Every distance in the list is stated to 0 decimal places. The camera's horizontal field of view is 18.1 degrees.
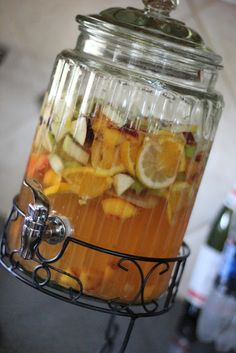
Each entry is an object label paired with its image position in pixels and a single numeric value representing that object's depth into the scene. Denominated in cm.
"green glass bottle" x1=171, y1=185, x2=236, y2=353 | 121
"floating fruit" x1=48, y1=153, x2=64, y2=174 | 78
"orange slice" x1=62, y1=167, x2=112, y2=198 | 76
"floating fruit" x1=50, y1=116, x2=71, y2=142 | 79
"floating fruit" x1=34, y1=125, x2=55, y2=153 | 80
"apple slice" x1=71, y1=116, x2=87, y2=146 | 77
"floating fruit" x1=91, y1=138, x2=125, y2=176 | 76
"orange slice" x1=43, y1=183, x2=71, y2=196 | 78
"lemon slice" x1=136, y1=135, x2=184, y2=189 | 76
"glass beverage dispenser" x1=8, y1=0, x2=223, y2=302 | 77
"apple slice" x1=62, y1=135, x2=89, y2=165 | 77
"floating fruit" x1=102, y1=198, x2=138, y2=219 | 77
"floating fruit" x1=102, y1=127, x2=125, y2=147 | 76
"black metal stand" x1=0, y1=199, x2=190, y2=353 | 75
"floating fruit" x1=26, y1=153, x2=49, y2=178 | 80
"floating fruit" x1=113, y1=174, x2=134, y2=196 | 76
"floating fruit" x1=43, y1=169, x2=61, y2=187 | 78
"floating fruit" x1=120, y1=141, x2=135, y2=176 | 76
